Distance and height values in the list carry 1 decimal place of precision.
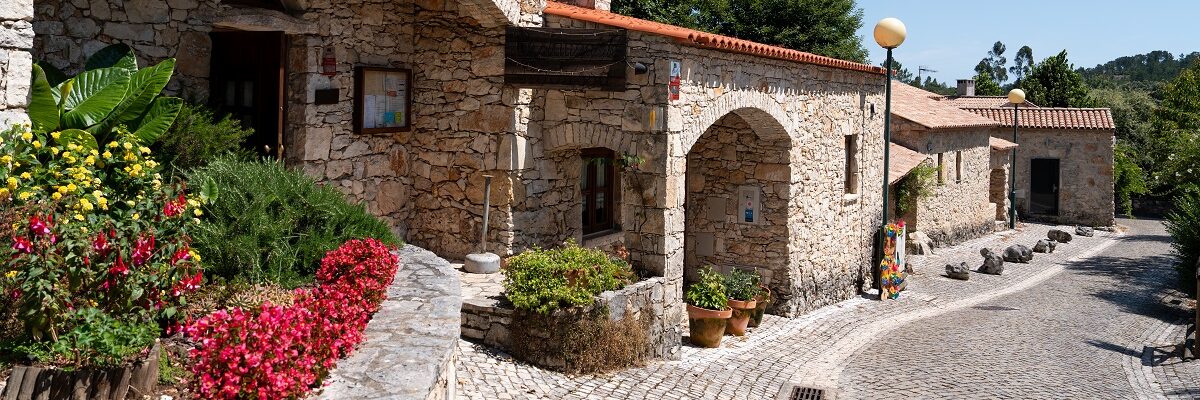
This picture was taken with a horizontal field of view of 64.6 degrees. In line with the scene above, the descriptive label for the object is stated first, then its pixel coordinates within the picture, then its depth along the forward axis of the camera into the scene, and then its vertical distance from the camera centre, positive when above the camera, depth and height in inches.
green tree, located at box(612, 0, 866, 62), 1103.0 +205.6
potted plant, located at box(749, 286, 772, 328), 484.8 -56.0
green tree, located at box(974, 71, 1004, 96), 1836.9 +231.1
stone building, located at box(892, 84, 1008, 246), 844.0 +43.9
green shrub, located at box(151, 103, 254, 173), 299.6 +14.2
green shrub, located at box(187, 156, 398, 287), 243.6 -10.5
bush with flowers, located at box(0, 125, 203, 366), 169.5 -11.2
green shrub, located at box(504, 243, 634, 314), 342.0 -31.5
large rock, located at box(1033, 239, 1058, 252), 896.9 -39.2
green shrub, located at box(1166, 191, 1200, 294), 605.6 -21.0
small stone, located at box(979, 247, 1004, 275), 748.6 -47.9
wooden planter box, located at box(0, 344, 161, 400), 159.5 -34.3
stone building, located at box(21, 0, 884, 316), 353.1 +38.0
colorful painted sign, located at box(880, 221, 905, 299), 602.5 -42.7
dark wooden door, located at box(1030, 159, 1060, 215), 1166.3 +24.3
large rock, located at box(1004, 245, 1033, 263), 826.8 -43.8
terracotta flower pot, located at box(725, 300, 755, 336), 458.9 -59.0
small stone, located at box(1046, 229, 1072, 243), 987.3 -32.2
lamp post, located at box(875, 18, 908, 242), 554.6 +98.8
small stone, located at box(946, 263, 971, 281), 711.1 -51.7
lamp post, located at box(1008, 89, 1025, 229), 1002.1 +31.5
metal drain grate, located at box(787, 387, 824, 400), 372.8 -77.1
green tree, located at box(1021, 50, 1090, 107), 1542.8 +195.1
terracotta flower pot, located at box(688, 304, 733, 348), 434.3 -59.4
